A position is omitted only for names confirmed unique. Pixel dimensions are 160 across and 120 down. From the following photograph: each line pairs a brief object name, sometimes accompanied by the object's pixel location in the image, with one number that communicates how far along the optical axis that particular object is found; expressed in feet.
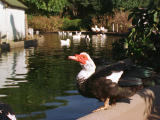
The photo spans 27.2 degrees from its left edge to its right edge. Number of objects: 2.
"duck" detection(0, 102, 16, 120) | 12.59
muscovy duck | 16.97
